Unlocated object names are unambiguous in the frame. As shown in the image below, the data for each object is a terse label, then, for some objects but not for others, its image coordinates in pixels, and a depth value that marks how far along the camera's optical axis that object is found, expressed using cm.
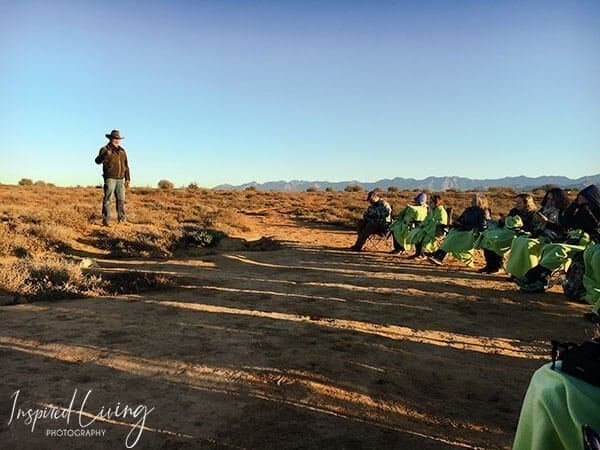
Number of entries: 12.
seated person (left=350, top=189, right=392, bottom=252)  1154
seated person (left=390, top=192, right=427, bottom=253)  1093
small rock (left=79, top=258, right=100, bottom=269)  771
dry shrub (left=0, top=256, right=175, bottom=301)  586
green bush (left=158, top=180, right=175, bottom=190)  3894
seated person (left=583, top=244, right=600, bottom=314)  496
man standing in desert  1086
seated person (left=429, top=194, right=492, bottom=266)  915
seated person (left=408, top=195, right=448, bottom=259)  1014
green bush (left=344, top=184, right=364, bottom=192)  4922
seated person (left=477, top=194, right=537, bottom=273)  814
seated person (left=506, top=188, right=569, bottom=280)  702
